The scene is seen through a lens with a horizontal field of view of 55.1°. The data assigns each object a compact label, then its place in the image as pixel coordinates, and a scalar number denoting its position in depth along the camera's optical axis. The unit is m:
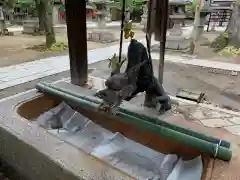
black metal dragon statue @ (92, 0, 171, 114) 1.44
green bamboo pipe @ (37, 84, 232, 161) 1.34
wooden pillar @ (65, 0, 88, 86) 2.65
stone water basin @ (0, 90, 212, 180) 1.26
